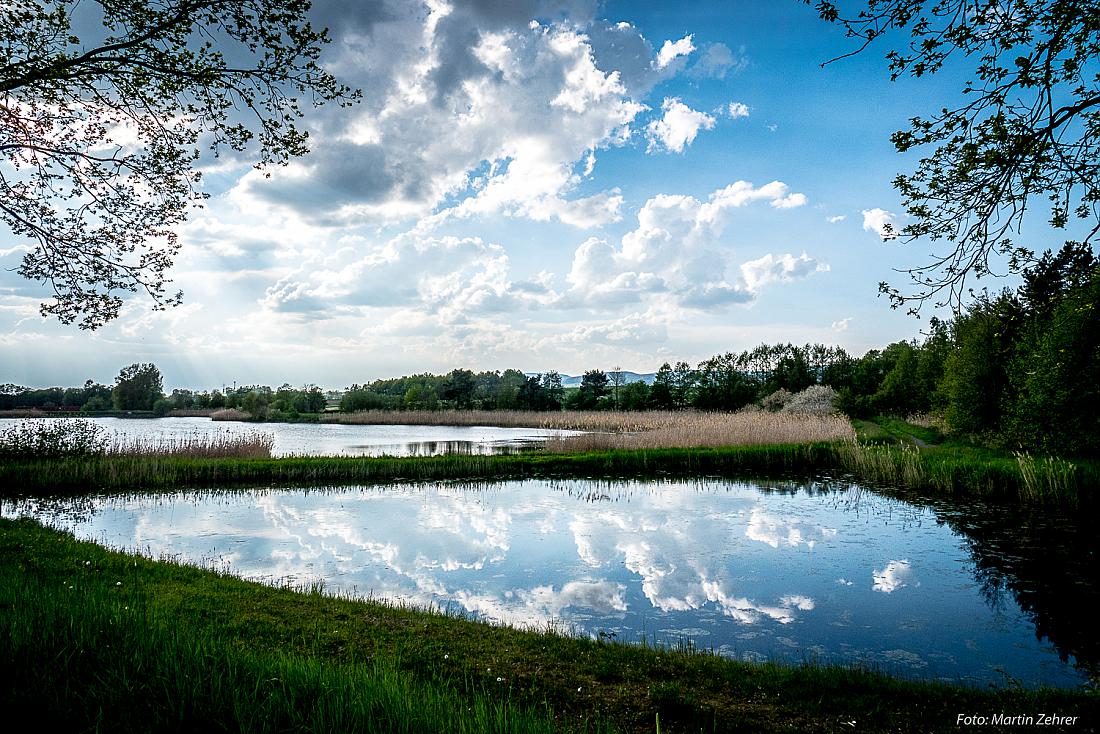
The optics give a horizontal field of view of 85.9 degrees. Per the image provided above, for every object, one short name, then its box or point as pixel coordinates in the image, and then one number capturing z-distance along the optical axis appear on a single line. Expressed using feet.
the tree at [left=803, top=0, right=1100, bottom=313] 16.01
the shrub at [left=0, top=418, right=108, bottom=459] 61.82
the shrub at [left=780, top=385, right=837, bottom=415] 153.36
